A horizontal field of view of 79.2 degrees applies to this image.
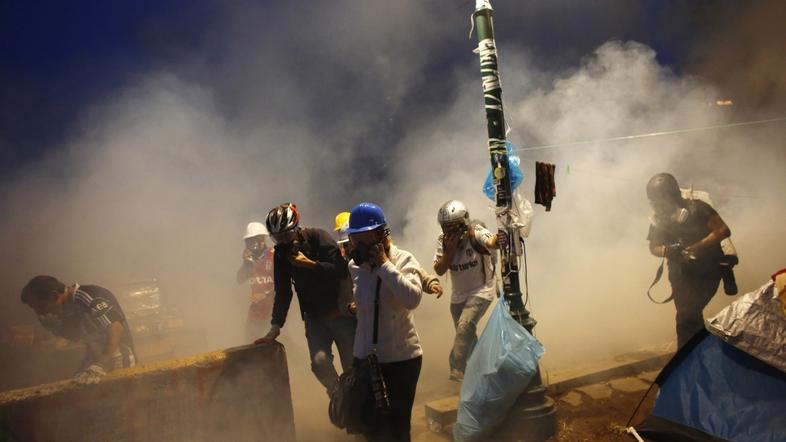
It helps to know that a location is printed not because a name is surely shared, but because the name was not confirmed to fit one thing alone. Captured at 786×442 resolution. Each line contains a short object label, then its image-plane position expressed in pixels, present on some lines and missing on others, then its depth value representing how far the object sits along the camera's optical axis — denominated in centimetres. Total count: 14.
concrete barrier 293
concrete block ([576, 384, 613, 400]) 426
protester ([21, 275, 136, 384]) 372
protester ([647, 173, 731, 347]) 421
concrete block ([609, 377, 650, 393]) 432
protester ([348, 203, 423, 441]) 257
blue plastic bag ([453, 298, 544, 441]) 335
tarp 268
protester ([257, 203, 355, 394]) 357
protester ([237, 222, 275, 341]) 641
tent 269
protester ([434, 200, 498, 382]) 438
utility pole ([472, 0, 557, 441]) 358
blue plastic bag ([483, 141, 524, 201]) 388
